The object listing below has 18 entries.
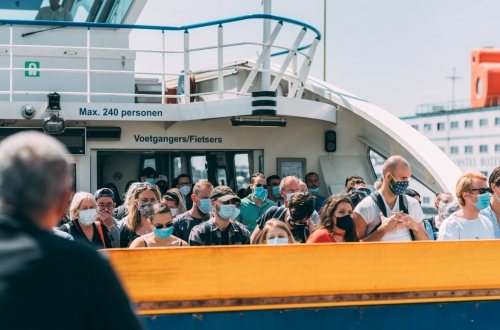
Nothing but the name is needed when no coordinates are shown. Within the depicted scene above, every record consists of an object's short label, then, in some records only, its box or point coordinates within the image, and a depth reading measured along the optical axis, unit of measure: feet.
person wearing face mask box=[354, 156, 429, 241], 17.66
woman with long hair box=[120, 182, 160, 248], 21.79
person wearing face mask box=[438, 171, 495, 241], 18.12
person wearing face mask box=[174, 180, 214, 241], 23.36
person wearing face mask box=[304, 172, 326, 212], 35.06
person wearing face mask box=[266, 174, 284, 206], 34.12
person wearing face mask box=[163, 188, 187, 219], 26.07
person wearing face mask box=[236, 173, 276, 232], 27.22
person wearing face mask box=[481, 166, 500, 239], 19.52
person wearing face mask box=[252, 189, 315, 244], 18.99
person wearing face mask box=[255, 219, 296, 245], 16.39
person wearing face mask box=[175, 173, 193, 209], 33.24
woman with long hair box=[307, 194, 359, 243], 17.34
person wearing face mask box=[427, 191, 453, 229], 26.96
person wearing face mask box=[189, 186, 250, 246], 20.60
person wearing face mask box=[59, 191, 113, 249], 19.91
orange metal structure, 159.22
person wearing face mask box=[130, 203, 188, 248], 18.49
